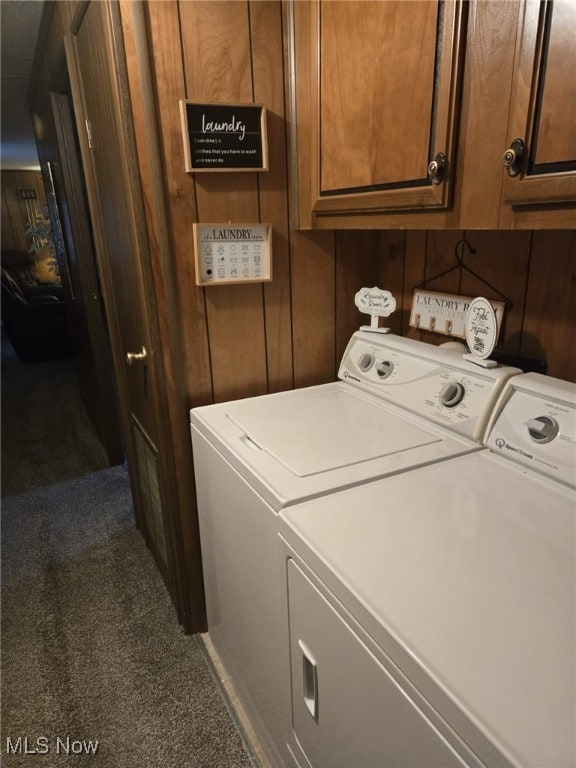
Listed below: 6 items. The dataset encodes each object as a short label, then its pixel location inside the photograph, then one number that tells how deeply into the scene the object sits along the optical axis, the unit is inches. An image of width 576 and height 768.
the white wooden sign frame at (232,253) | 56.2
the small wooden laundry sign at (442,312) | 55.5
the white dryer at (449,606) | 21.9
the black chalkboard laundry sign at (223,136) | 51.8
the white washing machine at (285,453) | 41.2
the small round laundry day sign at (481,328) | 45.1
